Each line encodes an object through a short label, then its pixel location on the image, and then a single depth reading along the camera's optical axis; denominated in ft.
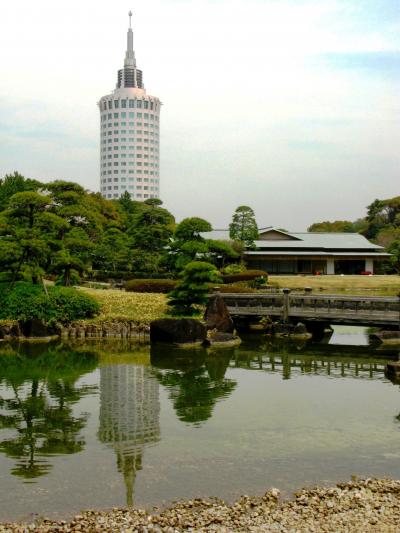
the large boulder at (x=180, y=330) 103.45
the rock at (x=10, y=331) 112.57
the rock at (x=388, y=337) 103.83
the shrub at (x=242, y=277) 161.58
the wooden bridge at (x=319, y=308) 100.37
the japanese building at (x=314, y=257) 202.08
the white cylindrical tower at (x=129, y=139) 607.37
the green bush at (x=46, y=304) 116.16
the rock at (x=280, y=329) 115.14
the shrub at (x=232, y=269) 172.44
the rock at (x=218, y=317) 112.57
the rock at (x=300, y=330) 114.62
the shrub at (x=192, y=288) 116.37
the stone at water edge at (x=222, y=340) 104.63
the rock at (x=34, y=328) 113.19
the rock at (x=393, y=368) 76.13
